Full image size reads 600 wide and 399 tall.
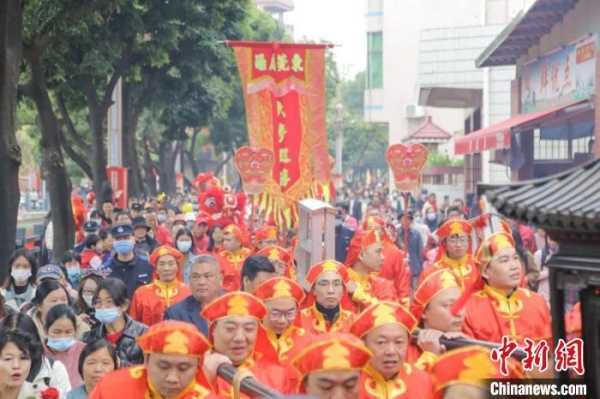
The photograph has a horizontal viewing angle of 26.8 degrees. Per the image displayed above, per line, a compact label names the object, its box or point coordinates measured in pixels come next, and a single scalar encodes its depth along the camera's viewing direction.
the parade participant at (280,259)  11.91
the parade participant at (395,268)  12.94
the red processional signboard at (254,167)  16.89
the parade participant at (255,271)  10.12
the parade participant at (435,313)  7.60
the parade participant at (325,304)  9.36
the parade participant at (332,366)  5.93
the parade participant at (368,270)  11.41
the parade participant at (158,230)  16.89
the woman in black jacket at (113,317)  8.98
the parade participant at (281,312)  8.67
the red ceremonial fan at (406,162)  16.80
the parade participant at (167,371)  6.55
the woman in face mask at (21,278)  11.41
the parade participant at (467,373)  5.66
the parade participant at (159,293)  11.04
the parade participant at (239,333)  7.65
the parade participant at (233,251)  13.67
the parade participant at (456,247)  11.62
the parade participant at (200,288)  9.84
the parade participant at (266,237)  14.92
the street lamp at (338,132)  55.83
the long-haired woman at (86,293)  10.38
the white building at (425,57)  39.00
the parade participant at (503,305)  8.76
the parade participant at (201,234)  17.38
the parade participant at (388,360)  6.69
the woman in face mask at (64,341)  8.51
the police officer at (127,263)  12.61
